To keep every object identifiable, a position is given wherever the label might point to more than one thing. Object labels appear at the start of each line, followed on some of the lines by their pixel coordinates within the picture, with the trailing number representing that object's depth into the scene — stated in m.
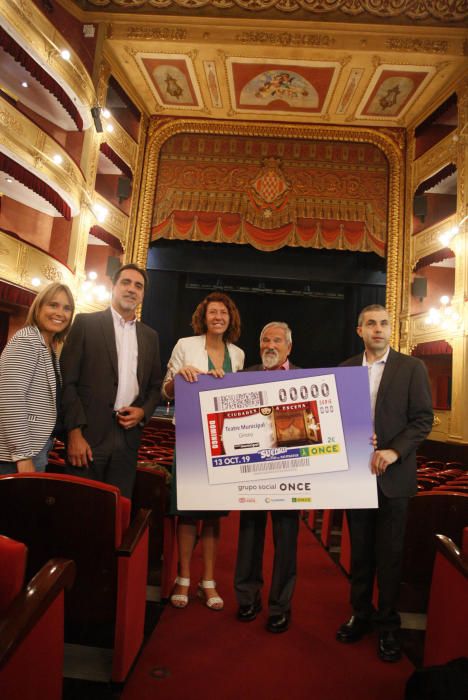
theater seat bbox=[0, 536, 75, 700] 0.98
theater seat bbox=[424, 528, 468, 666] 1.52
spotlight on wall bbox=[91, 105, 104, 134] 8.27
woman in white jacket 2.30
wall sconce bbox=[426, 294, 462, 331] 8.55
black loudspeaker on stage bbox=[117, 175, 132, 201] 10.22
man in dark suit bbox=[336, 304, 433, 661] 2.01
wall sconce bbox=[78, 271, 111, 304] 8.69
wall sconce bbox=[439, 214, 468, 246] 8.59
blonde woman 1.97
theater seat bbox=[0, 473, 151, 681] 1.51
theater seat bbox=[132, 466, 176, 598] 2.38
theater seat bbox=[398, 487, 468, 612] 2.29
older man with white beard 2.11
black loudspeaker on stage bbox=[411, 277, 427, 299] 9.97
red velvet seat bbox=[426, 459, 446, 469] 5.86
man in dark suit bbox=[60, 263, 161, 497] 2.17
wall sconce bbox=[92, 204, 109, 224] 9.08
